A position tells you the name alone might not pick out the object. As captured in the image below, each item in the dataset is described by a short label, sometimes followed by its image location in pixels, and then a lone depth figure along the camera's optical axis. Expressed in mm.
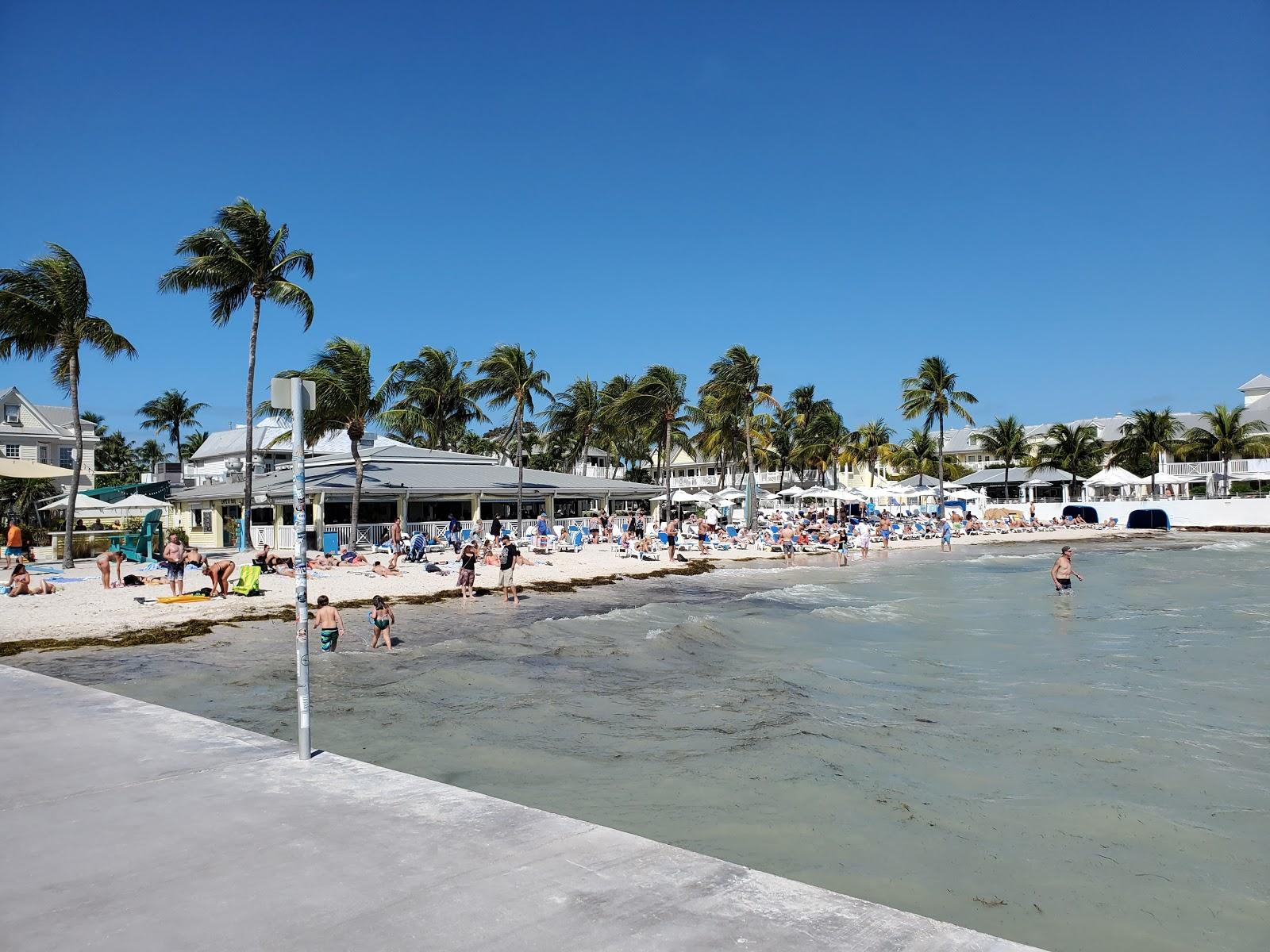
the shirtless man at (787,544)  35625
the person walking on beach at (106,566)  19047
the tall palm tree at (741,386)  43531
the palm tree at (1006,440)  68375
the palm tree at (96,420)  82375
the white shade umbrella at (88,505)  27359
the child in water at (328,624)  13203
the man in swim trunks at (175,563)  18547
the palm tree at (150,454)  88125
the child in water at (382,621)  13859
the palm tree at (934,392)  52156
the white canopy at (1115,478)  55406
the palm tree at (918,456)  76350
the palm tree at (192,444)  82688
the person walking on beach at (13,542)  23781
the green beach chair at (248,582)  18938
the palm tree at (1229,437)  58438
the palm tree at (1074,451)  70312
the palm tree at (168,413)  78688
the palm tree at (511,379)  35625
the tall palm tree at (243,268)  28703
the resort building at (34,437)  49906
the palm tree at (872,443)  76588
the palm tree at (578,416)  54938
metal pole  5832
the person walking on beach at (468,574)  20234
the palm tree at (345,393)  29156
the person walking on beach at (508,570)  19703
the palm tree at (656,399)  41750
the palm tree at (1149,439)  65500
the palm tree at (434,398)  48062
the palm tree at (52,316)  23000
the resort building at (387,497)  31250
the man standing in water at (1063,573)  22625
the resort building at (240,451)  47344
